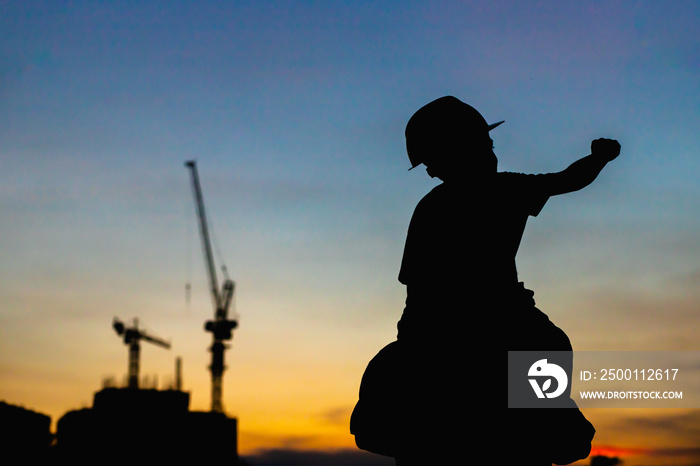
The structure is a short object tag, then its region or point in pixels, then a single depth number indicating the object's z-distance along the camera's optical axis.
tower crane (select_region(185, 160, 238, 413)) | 177.00
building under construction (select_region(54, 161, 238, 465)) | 134.25
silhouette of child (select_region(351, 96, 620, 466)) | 6.14
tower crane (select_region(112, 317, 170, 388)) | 187.62
